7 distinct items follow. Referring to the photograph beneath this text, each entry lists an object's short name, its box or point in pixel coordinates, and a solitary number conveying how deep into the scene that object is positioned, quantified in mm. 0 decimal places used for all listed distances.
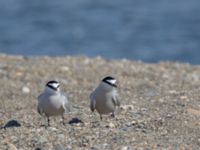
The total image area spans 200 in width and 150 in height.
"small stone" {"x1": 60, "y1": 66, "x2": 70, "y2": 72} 20109
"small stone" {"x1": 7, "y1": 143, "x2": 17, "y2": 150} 12638
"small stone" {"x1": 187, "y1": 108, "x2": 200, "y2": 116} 14389
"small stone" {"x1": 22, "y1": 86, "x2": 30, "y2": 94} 17984
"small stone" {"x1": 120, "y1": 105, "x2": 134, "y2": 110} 15275
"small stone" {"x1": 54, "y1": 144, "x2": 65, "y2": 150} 12607
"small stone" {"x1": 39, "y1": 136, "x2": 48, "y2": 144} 12844
